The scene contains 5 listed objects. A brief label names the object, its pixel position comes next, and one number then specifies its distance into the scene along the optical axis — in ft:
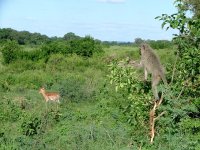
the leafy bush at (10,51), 97.91
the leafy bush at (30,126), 30.81
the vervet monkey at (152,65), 25.51
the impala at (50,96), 55.11
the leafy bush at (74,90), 59.98
